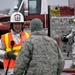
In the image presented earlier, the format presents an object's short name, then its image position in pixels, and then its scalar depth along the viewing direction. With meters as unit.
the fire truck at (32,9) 19.17
